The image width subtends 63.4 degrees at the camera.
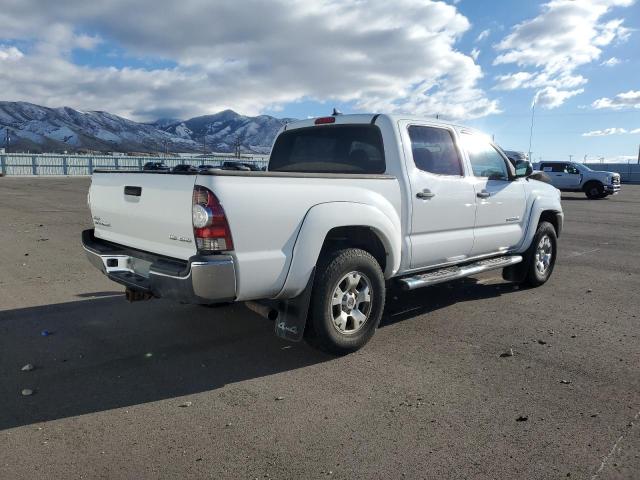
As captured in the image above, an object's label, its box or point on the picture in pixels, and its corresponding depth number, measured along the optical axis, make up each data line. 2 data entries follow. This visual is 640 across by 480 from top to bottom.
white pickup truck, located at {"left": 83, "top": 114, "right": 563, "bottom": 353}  3.43
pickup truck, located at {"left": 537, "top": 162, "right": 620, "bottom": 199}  25.41
